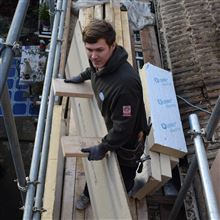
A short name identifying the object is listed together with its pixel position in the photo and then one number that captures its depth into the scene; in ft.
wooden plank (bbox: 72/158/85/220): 9.46
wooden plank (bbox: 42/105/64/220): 8.96
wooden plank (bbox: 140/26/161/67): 13.57
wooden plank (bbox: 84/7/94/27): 14.62
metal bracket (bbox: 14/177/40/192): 7.79
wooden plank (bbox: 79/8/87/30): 14.57
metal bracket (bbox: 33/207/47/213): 7.62
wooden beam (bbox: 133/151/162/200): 9.20
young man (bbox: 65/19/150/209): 7.41
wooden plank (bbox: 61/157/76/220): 9.48
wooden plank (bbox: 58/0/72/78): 12.98
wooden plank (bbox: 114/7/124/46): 13.73
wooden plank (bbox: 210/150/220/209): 7.98
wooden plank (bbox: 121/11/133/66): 13.34
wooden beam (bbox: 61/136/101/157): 8.07
